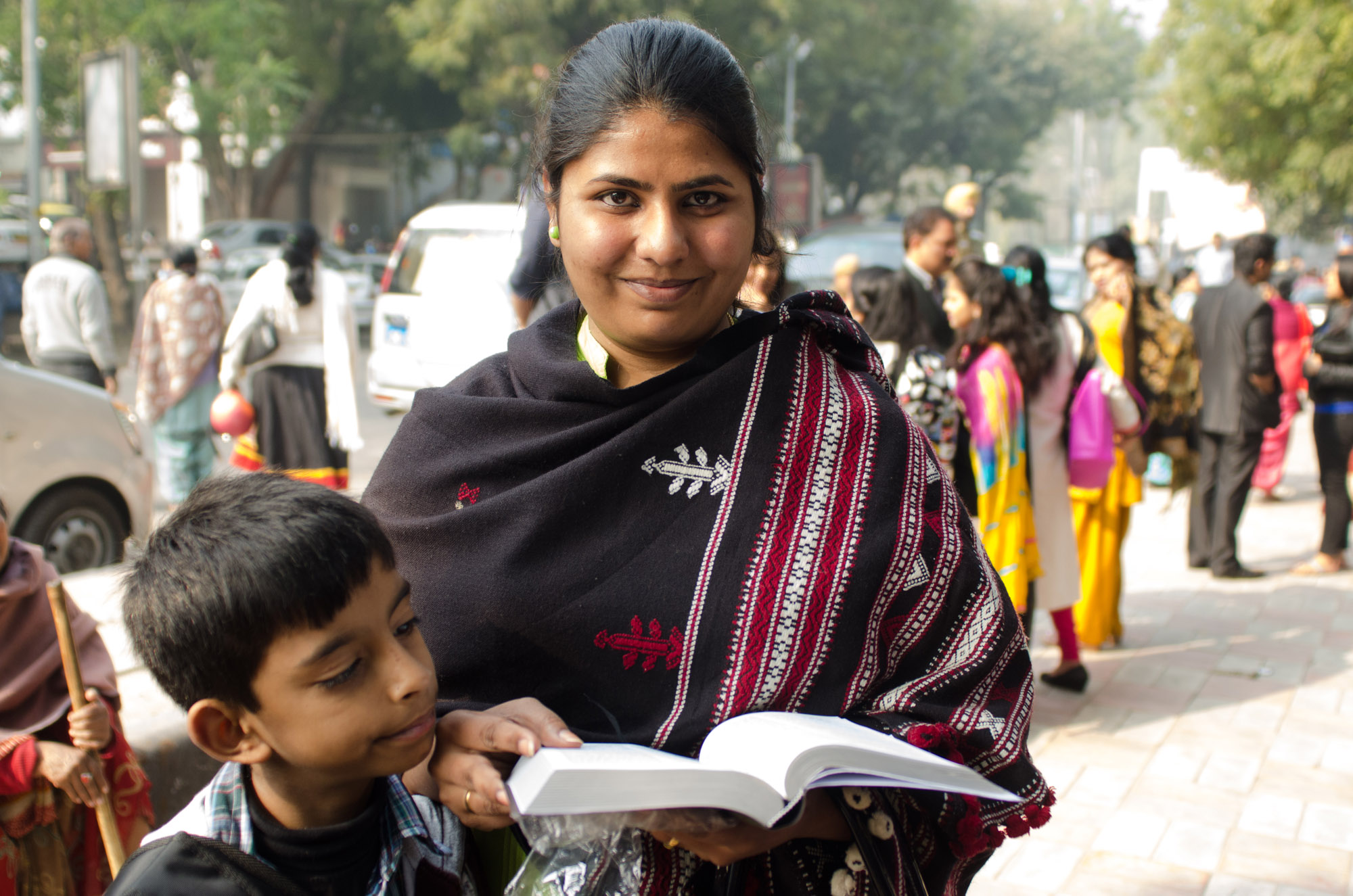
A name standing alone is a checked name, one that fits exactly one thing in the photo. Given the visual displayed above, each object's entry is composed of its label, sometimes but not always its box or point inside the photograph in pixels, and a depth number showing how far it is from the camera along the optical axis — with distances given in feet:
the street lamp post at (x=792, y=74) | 88.12
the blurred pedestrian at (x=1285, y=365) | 24.84
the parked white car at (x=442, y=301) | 19.26
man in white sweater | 24.26
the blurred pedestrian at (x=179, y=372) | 21.86
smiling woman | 4.40
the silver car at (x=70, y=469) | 17.42
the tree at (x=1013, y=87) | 113.50
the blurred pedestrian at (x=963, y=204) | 20.53
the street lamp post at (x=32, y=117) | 40.34
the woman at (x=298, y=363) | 18.71
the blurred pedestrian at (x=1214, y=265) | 41.32
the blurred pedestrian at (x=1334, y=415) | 21.15
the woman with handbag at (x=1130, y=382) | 17.12
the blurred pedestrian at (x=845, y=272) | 21.17
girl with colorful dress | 13.87
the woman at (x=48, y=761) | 6.93
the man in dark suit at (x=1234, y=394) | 20.85
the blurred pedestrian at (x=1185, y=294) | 33.11
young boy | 4.03
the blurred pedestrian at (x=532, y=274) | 12.34
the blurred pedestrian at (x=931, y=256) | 16.98
